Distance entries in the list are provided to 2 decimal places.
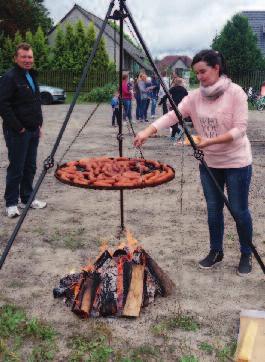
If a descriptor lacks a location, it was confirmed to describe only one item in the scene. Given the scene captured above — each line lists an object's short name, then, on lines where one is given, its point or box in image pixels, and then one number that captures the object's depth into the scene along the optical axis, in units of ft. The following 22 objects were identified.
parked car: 83.20
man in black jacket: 18.49
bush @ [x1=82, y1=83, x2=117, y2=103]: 84.28
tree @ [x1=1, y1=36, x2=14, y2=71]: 121.80
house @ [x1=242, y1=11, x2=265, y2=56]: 167.94
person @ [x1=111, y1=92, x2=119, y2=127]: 46.51
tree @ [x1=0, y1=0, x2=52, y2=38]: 150.41
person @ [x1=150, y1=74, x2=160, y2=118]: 61.99
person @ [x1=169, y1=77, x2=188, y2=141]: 39.01
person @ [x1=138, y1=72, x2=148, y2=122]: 54.95
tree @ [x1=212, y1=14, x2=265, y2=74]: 123.95
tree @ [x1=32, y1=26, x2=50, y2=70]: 118.01
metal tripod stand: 11.71
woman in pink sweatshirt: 12.51
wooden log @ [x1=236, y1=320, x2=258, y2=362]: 9.99
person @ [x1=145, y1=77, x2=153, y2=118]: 56.06
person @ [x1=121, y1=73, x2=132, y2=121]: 48.54
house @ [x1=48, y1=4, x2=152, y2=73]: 141.18
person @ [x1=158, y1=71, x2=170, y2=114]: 46.61
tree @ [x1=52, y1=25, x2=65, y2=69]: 119.55
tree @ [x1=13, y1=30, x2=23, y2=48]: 121.70
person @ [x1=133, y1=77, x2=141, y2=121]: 55.36
